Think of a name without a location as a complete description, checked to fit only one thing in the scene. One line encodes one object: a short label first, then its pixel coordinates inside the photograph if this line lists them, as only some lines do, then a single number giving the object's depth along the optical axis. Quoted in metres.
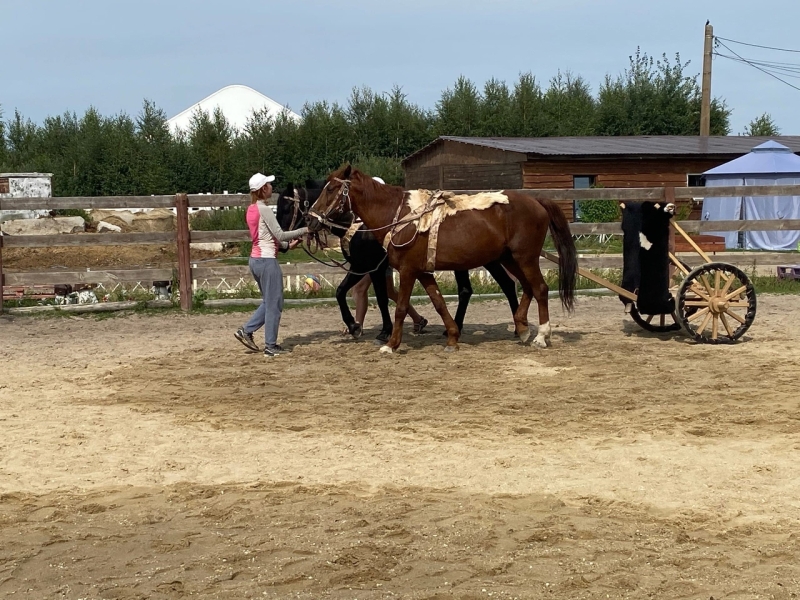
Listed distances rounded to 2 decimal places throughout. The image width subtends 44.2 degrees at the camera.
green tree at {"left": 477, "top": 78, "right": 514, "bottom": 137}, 48.16
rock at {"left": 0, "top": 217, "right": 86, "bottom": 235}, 29.08
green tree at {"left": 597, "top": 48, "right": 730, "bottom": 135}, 47.66
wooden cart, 10.07
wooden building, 31.14
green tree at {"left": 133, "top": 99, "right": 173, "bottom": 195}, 42.59
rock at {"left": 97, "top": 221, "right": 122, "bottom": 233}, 31.25
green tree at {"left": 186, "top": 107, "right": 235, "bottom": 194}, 44.16
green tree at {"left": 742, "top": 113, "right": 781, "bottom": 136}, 53.10
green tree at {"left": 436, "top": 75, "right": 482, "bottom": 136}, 47.81
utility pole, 35.12
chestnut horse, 10.08
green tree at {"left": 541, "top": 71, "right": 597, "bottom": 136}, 48.56
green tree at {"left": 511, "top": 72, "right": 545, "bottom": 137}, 48.31
